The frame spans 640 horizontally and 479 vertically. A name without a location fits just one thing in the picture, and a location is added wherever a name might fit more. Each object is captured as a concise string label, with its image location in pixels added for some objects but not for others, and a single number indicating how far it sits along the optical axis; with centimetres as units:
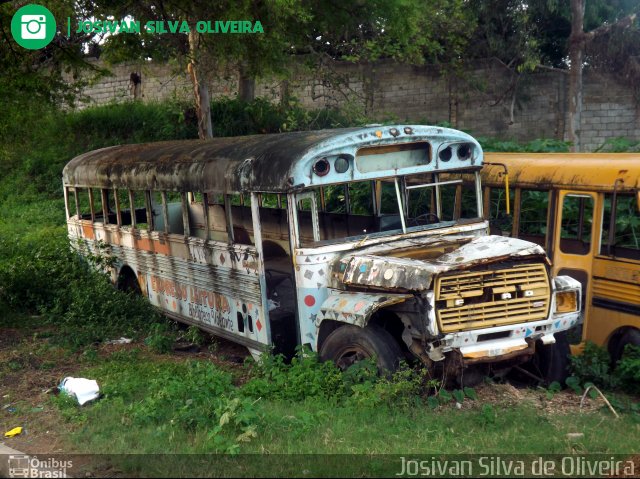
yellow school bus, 770
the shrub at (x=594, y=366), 733
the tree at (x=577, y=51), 1734
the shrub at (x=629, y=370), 702
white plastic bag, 732
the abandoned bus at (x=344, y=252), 675
